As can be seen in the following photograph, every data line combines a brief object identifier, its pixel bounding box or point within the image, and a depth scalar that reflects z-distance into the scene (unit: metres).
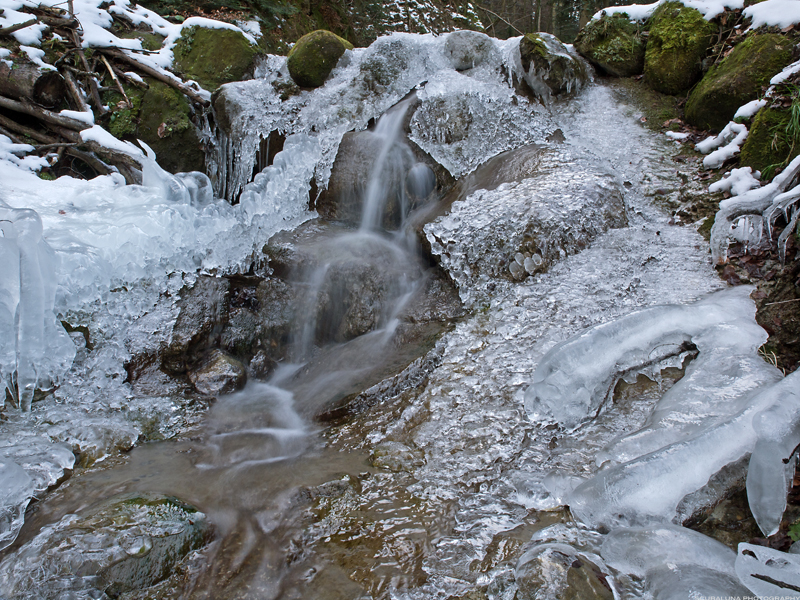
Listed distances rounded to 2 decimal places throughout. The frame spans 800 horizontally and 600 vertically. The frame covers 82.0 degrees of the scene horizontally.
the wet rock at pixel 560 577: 1.54
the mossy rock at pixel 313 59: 6.75
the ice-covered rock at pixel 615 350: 2.48
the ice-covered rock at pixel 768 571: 1.36
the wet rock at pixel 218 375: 3.60
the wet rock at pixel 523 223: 3.78
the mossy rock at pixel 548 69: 6.15
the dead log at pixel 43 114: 5.37
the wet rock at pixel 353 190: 5.52
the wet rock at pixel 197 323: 3.74
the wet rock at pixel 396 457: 2.44
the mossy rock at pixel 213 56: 6.84
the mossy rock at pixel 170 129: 6.07
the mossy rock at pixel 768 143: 3.58
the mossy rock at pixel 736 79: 4.35
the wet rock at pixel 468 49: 6.97
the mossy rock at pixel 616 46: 6.38
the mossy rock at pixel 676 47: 5.56
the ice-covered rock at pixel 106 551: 1.86
